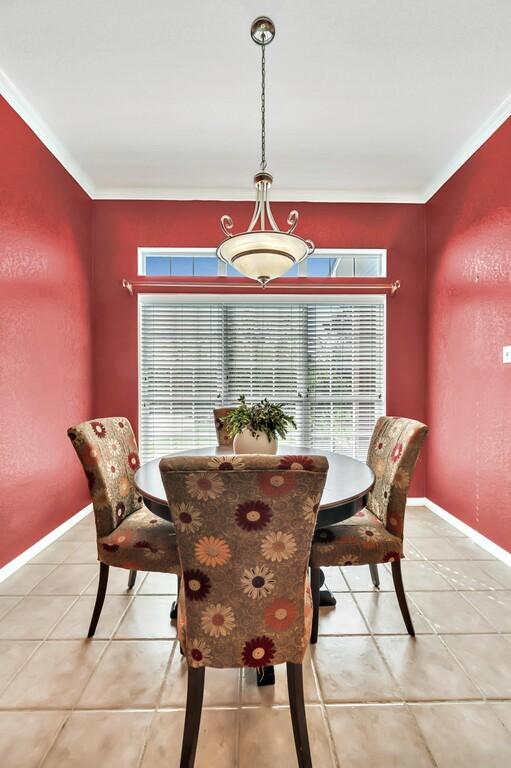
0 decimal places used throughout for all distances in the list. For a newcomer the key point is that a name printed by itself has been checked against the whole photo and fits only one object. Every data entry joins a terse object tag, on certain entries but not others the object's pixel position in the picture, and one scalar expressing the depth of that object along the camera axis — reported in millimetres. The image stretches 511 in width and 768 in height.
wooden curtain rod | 3354
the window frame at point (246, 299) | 3432
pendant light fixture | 1809
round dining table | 1349
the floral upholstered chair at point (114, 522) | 1564
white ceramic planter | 1833
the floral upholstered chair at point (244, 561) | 907
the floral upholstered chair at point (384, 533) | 1591
